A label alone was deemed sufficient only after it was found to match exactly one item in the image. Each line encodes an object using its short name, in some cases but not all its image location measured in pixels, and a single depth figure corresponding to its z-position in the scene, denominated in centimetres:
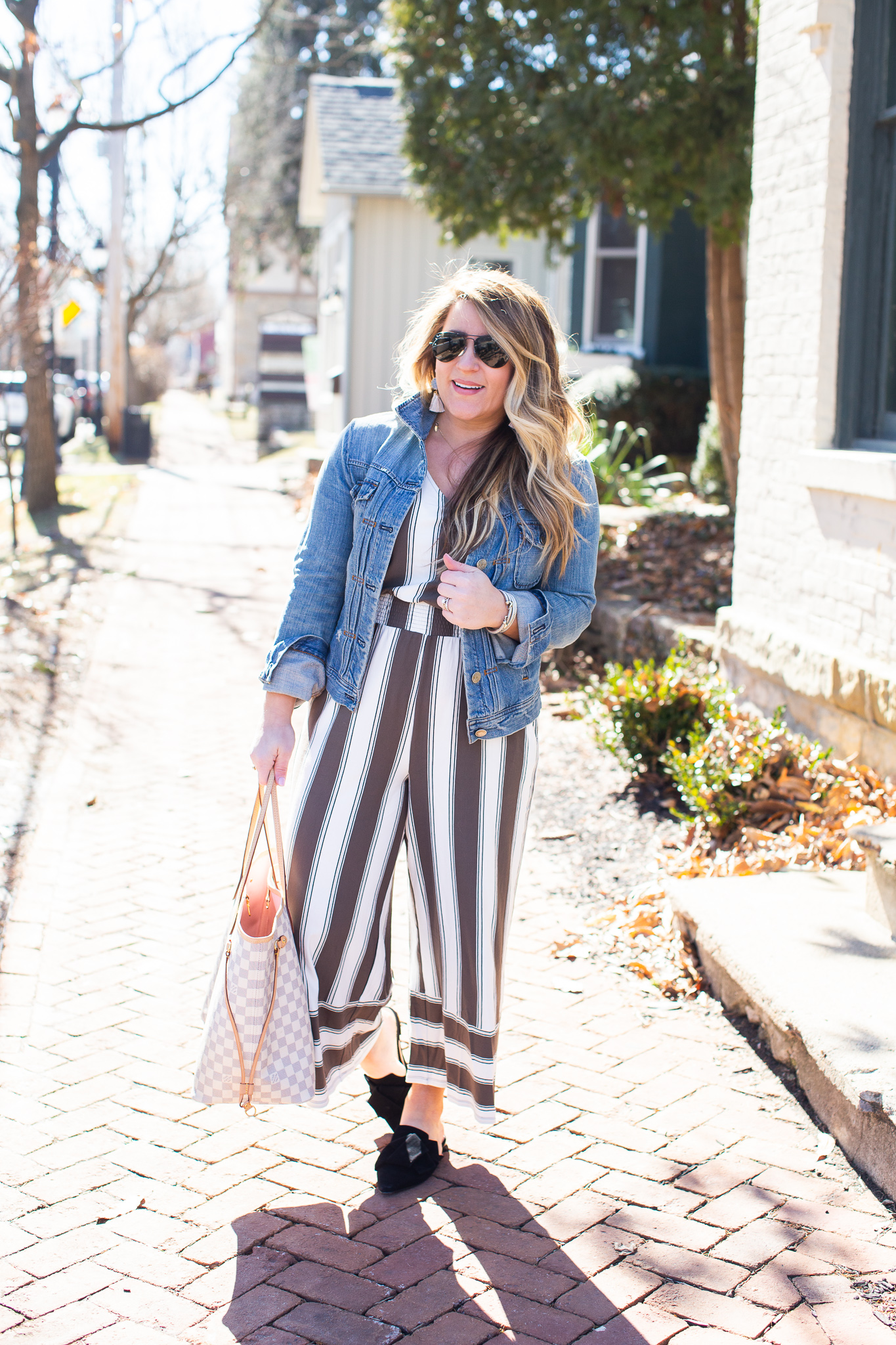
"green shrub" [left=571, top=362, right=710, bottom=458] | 1343
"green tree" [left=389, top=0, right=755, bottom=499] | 831
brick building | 509
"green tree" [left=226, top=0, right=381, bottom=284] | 3094
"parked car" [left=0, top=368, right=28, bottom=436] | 1510
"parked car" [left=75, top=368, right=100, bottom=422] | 3039
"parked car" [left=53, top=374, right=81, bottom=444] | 1892
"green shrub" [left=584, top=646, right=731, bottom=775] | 573
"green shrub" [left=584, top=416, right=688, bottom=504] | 1044
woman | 269
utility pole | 1980
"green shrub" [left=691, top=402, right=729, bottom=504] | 1141
